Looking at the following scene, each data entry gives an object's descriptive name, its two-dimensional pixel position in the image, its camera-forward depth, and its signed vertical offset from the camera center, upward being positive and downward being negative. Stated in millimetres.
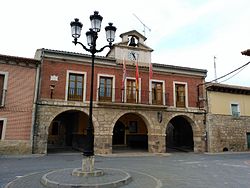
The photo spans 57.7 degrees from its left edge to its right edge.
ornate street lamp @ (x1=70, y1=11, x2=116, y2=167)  7164 +3020
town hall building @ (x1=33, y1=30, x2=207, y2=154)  13805 +1928
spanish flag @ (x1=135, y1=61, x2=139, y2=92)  15088 +3131
